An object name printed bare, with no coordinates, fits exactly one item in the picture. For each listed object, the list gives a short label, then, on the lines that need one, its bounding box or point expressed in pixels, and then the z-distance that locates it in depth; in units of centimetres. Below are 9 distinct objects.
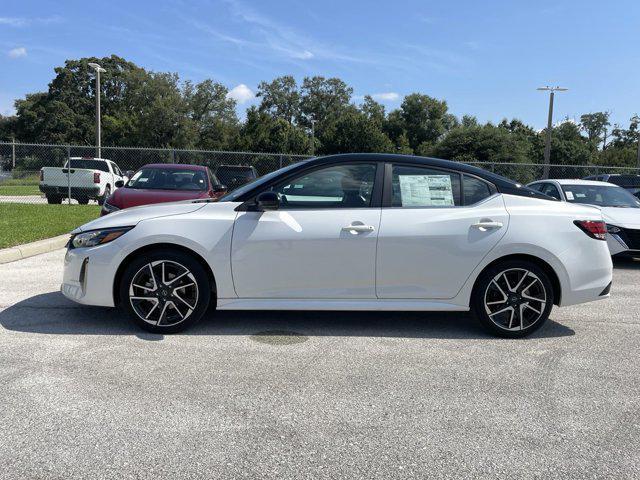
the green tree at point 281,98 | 8825
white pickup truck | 1805
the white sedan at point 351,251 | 457
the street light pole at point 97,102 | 2491
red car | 858
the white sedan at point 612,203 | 855
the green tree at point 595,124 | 10225
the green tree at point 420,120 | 7694
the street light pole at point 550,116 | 3152
